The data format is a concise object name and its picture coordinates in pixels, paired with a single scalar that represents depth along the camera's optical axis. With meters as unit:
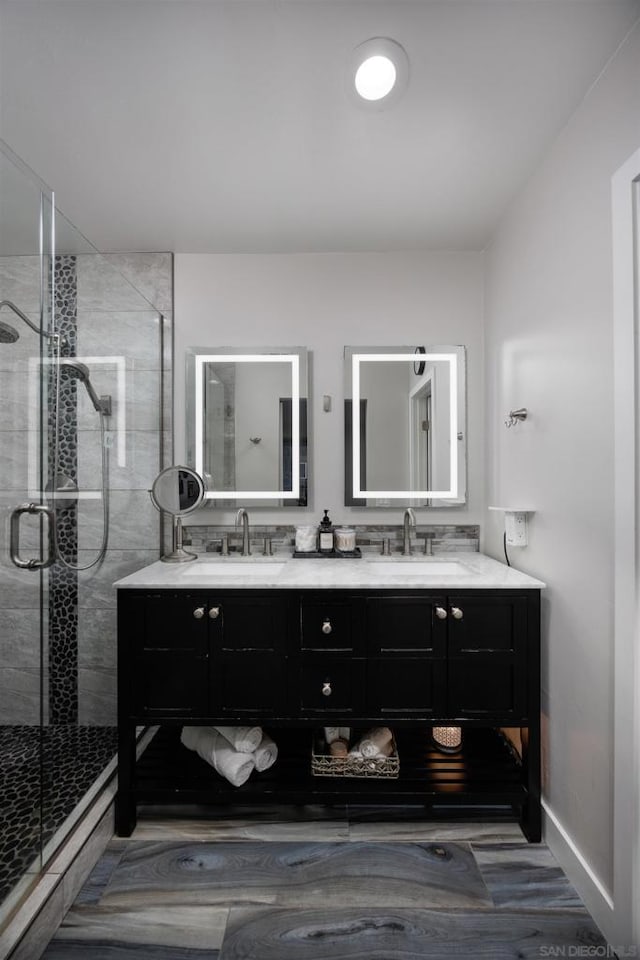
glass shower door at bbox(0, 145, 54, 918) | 1.19
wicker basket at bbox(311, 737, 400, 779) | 1.60
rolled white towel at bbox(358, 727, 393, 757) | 1.63
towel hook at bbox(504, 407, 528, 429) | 1.72
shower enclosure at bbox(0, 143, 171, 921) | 1.22
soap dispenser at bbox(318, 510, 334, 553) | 2.07
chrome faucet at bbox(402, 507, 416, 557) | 2.11
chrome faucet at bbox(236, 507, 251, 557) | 2.10
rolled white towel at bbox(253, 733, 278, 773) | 1.63
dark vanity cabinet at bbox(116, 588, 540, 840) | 1.54
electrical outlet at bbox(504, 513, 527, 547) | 1.72
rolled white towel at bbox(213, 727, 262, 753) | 1.61
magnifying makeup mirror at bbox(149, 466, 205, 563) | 2.07
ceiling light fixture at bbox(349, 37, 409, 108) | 1.15
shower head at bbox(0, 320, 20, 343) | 1.17
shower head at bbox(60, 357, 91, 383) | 1.73
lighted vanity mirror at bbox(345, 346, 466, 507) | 2.18
